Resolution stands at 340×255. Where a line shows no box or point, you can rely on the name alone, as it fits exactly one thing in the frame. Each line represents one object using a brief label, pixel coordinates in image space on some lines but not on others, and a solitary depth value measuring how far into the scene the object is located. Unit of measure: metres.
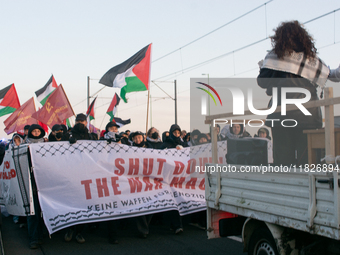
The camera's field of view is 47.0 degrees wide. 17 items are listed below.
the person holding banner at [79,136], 6.48
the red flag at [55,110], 11.80
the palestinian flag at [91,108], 16.57
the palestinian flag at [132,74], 10.28
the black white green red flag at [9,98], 17.42
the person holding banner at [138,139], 8.67
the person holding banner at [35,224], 6.14
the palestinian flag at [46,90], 15.12
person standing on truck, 4.12
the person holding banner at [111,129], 8.09
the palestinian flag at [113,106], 17.34
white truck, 3.06
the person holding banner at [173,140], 8.14
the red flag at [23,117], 15.50
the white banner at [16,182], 6.34
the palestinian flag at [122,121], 18.08
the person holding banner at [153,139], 9.35
